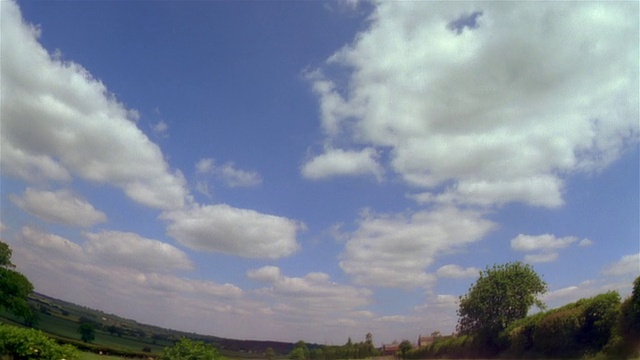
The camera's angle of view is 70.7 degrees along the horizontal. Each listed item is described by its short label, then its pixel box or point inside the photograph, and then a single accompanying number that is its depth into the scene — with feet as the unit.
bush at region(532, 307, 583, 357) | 94.84
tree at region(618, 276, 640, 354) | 75.92
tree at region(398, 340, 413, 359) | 207.25
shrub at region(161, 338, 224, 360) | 58.23
